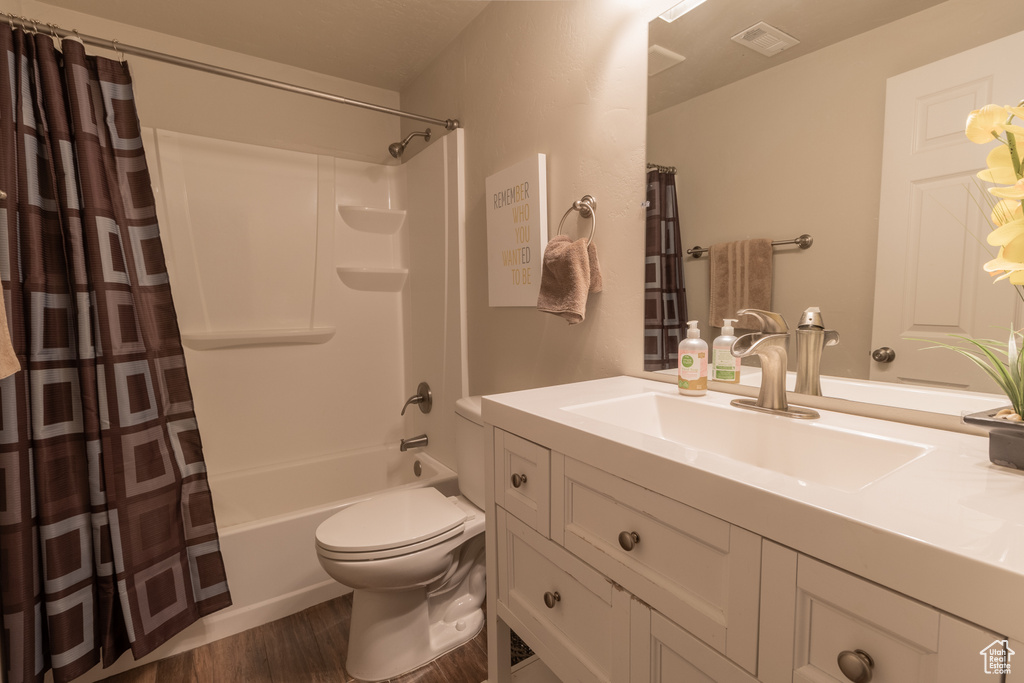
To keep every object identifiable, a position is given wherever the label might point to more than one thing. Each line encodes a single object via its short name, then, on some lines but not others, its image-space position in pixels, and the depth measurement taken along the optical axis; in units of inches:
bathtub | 64.4
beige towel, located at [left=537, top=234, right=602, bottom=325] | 52.0
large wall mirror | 30.6
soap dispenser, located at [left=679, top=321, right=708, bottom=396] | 42.5
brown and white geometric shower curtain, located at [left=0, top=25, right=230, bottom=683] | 48.9
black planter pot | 23.3
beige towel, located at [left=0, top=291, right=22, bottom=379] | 34.5
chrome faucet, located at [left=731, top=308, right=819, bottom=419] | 36.6
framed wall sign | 60.9
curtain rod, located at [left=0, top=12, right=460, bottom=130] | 52.3
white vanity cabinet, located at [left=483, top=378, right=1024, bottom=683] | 16.2
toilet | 53.9
